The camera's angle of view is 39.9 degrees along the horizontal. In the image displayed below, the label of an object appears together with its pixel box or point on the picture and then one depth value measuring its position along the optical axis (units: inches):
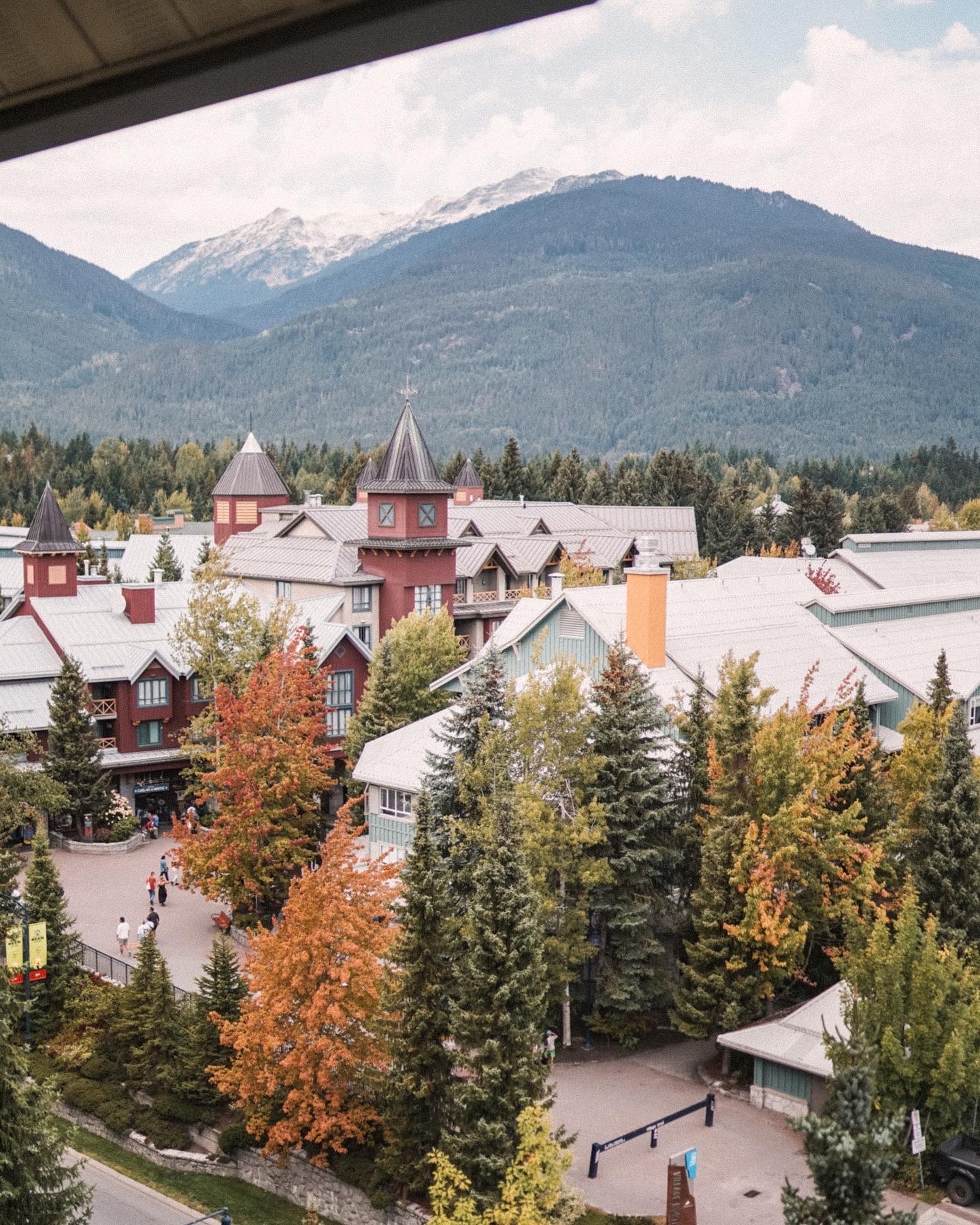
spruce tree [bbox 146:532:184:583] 3100.4
